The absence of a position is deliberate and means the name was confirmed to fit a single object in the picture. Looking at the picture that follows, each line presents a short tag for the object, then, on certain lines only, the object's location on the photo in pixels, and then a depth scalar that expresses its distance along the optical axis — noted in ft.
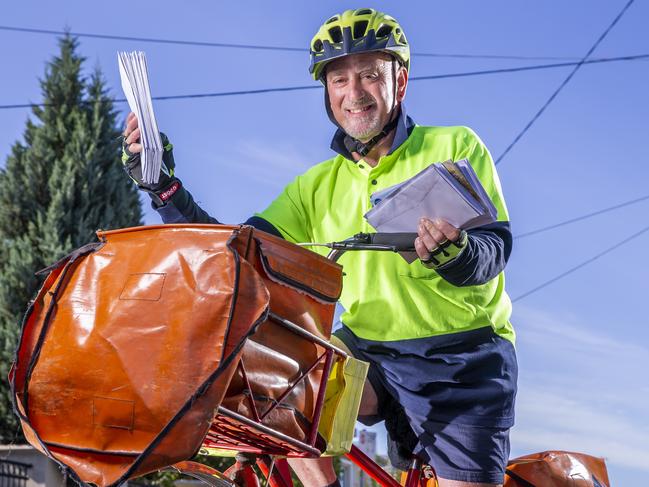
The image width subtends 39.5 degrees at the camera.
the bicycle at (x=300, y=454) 6.75
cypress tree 39.81
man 9.16
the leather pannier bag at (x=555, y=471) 10.52
